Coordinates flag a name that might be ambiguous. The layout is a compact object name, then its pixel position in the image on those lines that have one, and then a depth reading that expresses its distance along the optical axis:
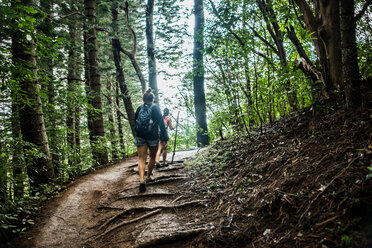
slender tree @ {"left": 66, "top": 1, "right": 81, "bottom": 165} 6.11
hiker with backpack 4.96
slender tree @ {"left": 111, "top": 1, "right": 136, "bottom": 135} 11.27
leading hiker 7.19
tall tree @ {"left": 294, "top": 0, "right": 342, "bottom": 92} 3.49
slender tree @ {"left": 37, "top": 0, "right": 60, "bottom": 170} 5.86
